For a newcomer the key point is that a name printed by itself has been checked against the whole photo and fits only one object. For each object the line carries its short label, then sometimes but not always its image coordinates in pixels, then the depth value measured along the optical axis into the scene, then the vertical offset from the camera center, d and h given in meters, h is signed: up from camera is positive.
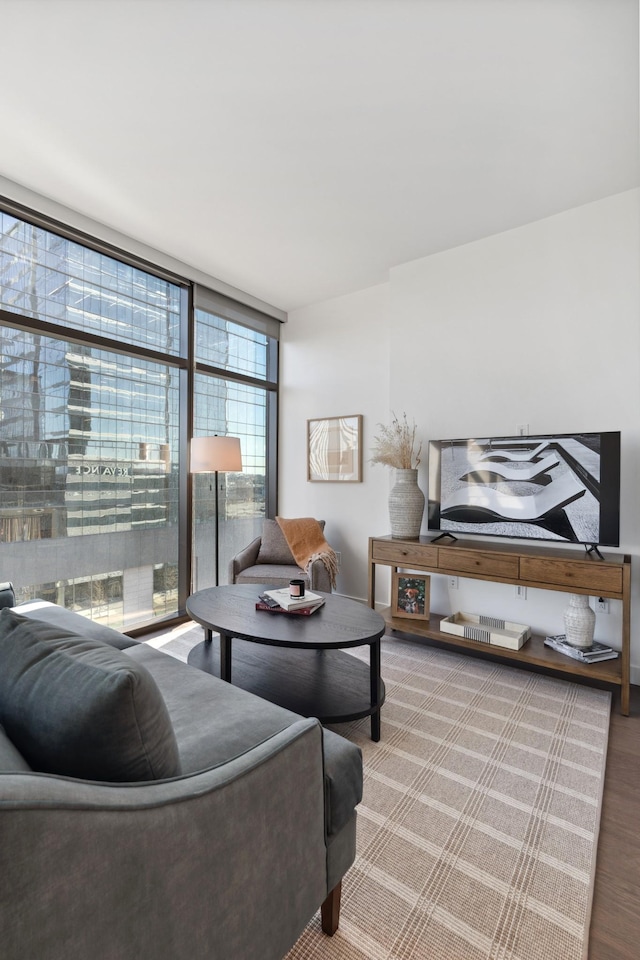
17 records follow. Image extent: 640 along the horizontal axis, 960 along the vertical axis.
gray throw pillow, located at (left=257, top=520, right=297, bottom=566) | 3.91 -0.62
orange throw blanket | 3.76 -0.54
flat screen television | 2.62 -0.05
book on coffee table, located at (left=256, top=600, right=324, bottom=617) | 2.33 -0.68
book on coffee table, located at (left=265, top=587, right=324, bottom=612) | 2.35 -0.64
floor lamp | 3.41 +0.15
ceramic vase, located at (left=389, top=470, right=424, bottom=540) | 3.28 -0.20
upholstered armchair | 3.52 -0.73
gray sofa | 0.61 -0.57
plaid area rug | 1.20 -1.18
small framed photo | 3.23 -0.83
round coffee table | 1.99 -0.96
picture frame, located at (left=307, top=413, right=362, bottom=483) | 4.11 +0.25
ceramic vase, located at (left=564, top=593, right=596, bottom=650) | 2.61 -0.81
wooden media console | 2.40 -0.55
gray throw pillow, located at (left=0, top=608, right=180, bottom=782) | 0.80 -0.44
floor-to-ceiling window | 2.81 +0.38
